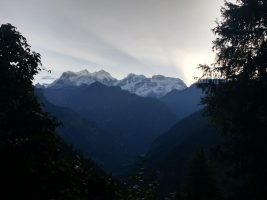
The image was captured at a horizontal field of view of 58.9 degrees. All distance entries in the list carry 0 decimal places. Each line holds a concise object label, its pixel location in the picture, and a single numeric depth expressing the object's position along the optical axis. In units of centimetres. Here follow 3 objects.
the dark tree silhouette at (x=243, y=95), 964
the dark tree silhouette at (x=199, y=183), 1844
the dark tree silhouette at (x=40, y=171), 498
